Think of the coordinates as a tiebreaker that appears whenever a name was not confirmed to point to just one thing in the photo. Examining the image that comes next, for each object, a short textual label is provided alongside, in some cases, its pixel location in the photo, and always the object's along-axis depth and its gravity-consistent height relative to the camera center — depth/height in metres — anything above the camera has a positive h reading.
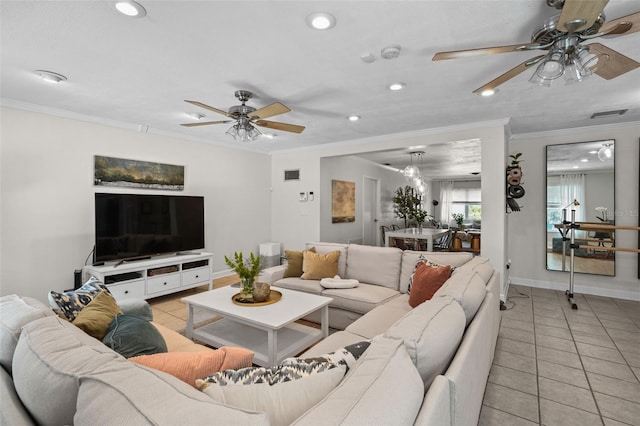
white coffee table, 2.37 -1.03
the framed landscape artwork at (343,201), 6.24 +0.22
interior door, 7.50 +0.01
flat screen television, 3.79 -0.19
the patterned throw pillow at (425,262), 2.75 -0.49
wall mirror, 4.41 +0.19
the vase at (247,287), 2.77 -0.70
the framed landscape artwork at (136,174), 4.06 +0.55
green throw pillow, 1.41 -0.62
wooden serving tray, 2.69 -0.82
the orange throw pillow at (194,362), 0.99 -0.52
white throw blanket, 3.22 -0.78
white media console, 3.70 -0.87
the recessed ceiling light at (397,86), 2.89 +1.24
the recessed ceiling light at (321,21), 1.86 +1.22
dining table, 5.48 -0.45
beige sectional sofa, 0.69 -0.48
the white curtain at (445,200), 11.59 +0.44
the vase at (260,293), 2.74 -0.75
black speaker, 3.55 -0.81
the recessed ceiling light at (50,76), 2.64 +1.23
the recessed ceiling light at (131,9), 1.74 +1.21
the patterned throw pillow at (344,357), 1.02 -0.53
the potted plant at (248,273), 2.73 -0.57
